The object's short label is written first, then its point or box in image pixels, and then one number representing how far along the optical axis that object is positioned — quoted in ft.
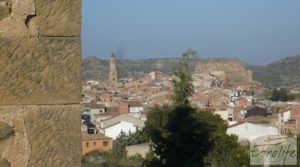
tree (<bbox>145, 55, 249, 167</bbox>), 53.98
